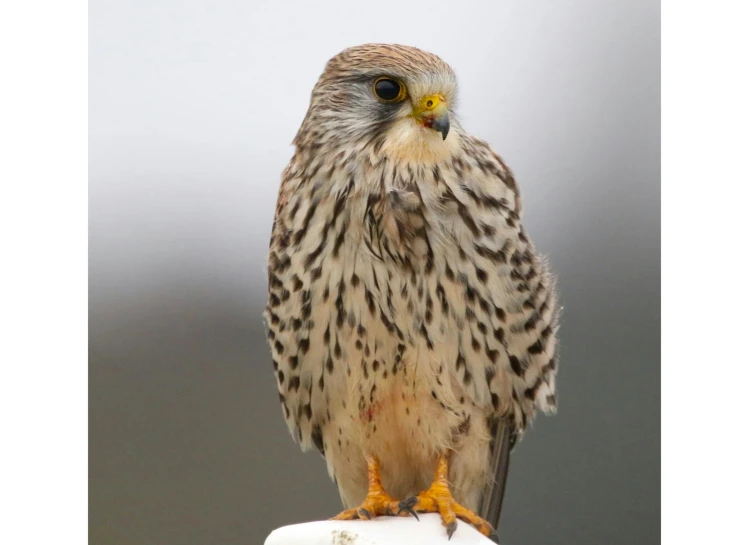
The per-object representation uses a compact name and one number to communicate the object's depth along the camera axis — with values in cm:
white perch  552
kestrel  554
